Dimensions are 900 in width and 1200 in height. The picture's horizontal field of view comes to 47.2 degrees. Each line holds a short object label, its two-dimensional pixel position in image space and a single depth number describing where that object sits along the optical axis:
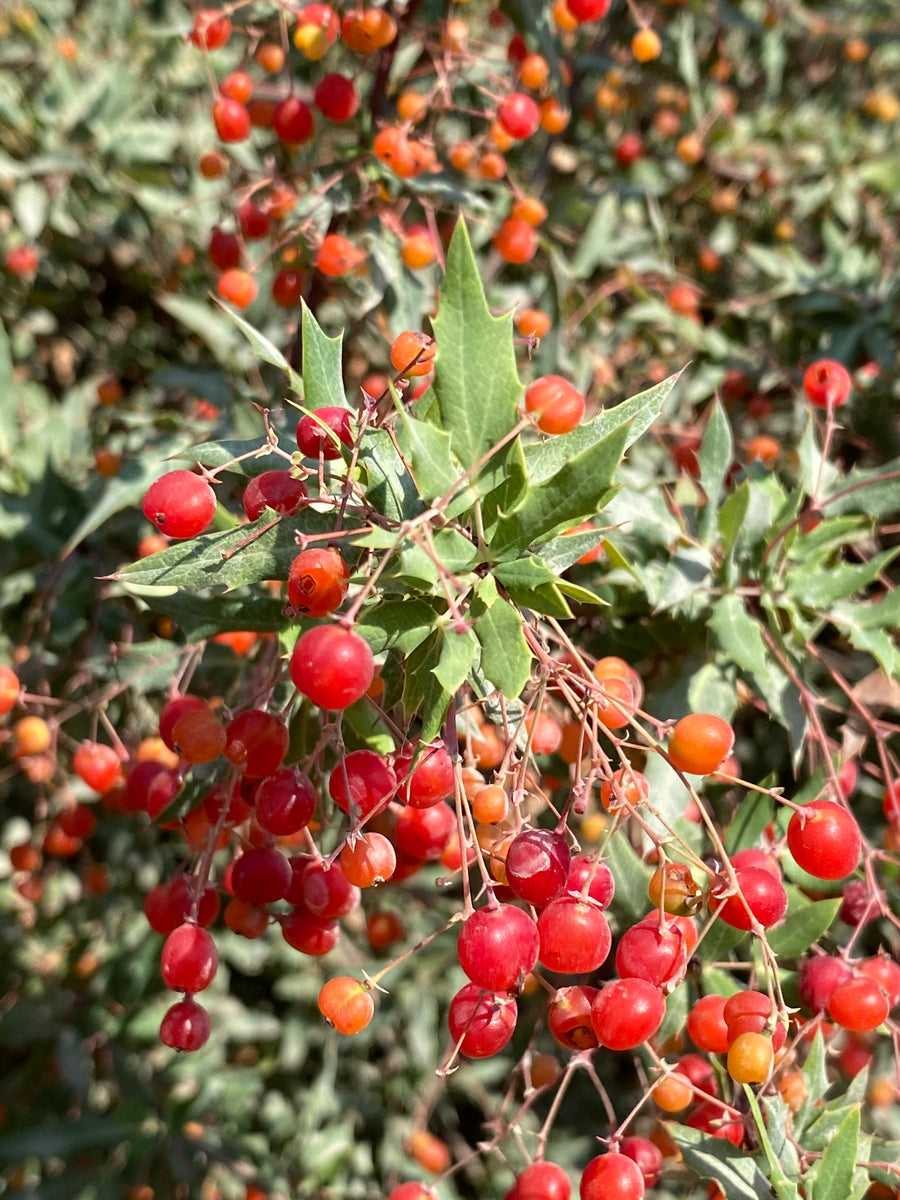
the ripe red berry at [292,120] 0.17
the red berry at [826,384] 0.15
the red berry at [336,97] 0.16
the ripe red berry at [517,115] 0.17
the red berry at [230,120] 0.17
